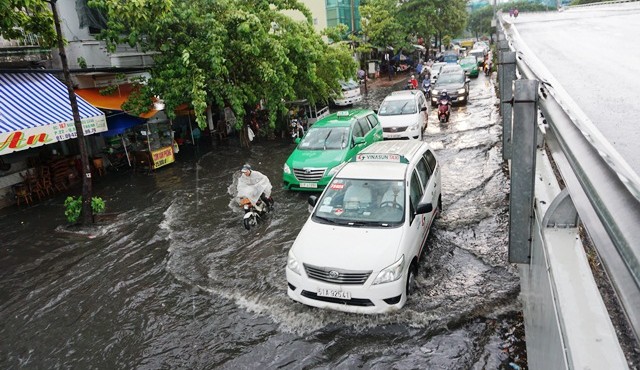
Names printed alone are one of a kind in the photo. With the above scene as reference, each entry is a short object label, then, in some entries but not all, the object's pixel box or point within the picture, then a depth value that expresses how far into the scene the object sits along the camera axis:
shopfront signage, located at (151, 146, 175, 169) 15.38
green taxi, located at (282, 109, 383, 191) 11.26
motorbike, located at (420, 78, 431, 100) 26.54
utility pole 9.73
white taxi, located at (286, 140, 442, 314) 5.92
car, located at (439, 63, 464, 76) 23.76
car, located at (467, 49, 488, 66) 38.91
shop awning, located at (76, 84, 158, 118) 13.88
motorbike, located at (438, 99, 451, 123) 19.14
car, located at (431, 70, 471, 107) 22.00
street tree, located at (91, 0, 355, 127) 13.37
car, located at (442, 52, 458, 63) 39.10
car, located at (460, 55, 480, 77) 32.08
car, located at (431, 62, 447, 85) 30.46
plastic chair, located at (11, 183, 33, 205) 12.80
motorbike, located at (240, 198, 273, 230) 9.81
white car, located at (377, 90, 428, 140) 15.93
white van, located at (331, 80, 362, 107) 25.45
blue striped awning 10.26
